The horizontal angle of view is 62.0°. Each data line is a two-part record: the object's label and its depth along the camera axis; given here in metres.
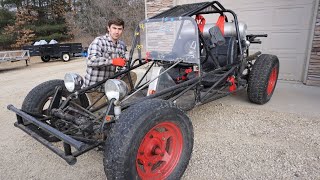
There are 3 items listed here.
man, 3.68
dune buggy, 2.09
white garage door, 5.56
